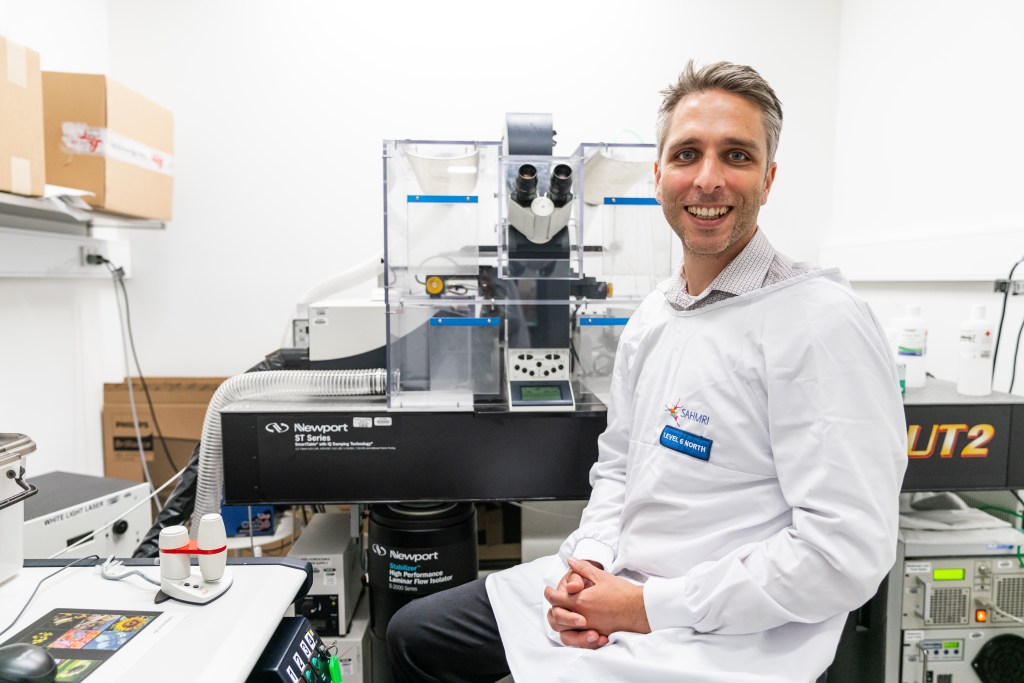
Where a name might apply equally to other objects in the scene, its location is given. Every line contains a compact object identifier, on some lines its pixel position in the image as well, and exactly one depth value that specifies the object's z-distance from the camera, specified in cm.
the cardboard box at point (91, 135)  187
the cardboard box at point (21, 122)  141
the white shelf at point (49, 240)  176
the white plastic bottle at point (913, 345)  157
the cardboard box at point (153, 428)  236
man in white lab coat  86
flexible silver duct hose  145
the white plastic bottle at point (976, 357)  149
